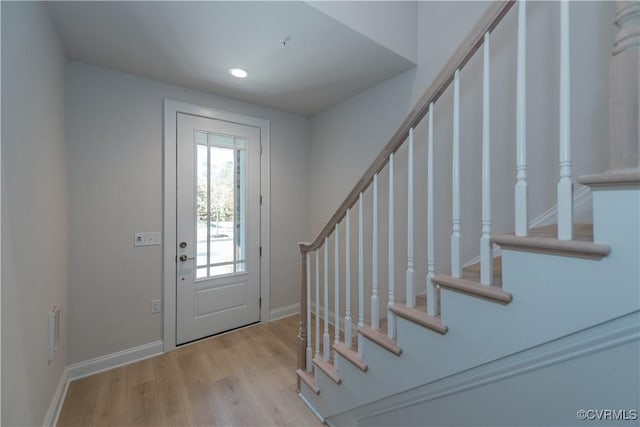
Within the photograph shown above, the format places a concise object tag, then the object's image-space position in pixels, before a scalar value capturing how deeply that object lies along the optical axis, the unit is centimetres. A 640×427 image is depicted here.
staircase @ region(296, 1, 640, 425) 65
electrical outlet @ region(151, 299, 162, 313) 234
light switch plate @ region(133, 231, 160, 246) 226
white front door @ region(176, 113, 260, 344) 247
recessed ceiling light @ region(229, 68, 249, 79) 216
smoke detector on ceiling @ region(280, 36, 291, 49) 177
